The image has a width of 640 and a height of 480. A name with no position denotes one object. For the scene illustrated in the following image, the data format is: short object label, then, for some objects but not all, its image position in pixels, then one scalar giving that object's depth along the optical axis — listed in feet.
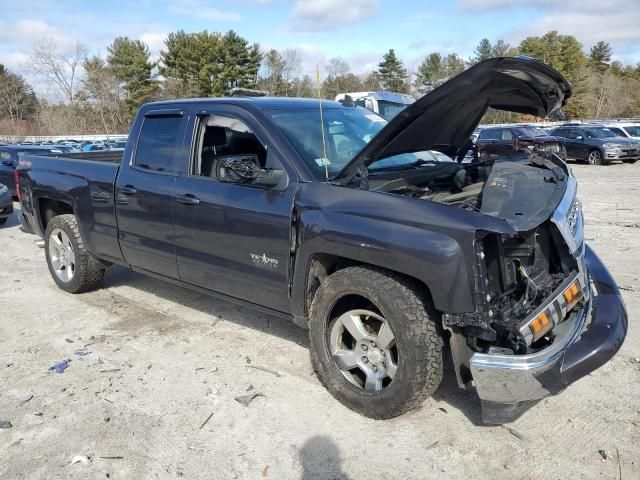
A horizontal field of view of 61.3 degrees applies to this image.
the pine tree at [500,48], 197.57
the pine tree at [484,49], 228.20
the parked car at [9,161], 42.29
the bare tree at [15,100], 178.70
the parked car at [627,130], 72.53
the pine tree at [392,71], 202.86
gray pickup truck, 9.38
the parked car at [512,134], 65.26
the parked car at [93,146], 48.27
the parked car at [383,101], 41.93
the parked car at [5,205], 33.71
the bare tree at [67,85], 149.28
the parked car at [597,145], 66.64
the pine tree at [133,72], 160.04
